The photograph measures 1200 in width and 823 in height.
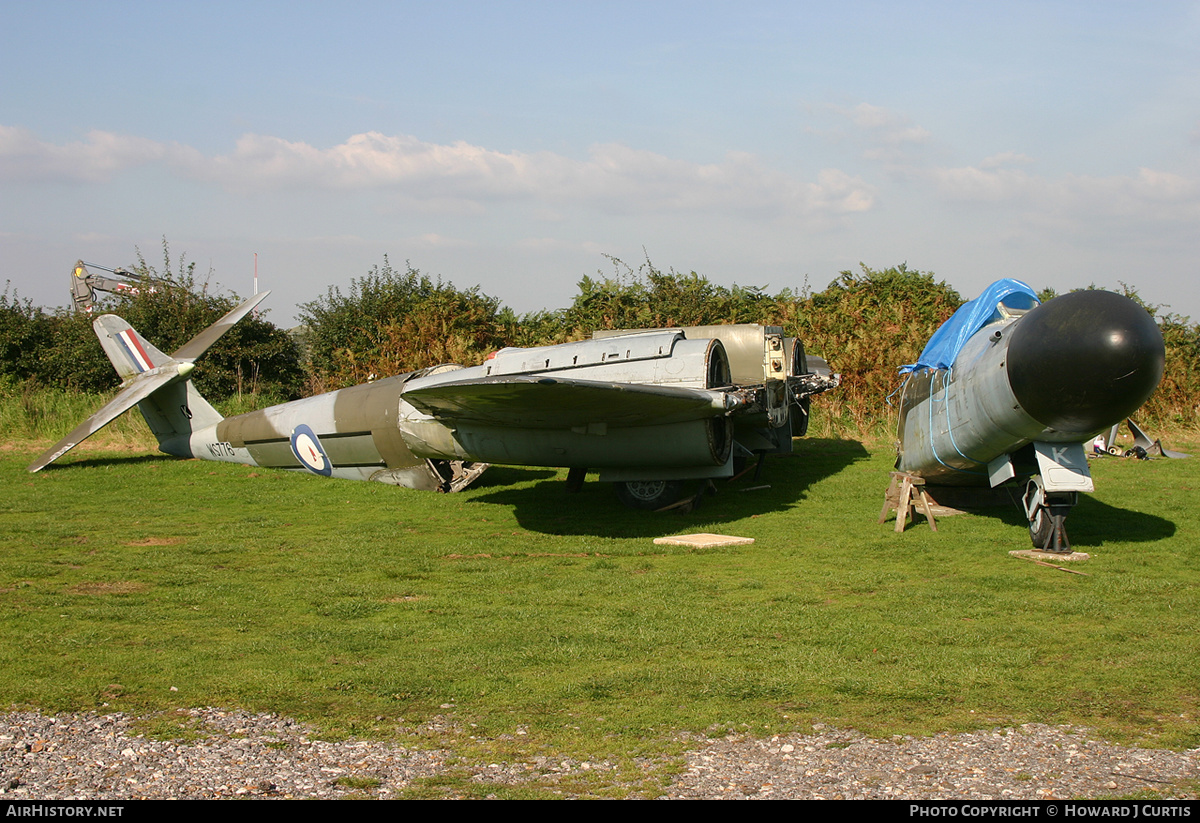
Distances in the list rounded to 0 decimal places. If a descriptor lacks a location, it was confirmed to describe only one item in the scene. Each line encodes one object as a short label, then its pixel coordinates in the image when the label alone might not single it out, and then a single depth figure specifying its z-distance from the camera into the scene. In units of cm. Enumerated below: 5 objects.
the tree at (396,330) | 2225
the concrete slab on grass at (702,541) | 994
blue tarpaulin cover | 1005
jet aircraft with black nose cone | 754
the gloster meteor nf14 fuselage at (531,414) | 1058
